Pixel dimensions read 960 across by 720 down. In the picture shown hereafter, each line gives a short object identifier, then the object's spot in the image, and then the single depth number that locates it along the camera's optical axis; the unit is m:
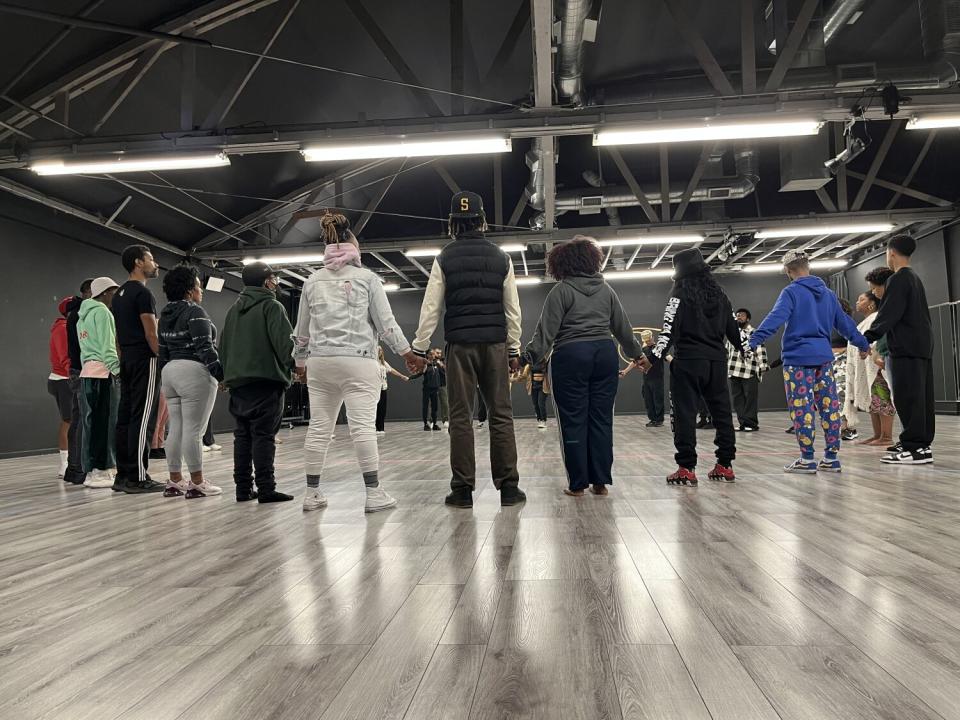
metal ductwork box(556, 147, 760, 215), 11.23
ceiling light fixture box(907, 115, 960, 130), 7.18
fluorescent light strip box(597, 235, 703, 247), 11.52
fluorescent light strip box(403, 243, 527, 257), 12.01
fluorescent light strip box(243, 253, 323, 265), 11.58
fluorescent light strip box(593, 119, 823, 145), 6.91
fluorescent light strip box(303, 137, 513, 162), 7.05
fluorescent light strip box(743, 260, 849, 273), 14.98
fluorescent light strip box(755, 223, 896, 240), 11.33
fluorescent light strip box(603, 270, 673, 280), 15.55
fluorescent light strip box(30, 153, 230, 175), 7.28
